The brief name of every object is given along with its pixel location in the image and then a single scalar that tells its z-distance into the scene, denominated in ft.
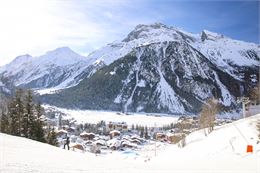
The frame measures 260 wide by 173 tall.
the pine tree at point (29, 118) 77.34
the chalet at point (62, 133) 234.52
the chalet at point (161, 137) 264.10
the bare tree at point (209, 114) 82.42
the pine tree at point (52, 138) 82.74
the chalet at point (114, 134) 291.71
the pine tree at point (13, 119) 77.11
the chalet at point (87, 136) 259.84
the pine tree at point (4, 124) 78.25
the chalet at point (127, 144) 226.99
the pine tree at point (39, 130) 77.06
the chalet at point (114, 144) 217.80
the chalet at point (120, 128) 348.60
